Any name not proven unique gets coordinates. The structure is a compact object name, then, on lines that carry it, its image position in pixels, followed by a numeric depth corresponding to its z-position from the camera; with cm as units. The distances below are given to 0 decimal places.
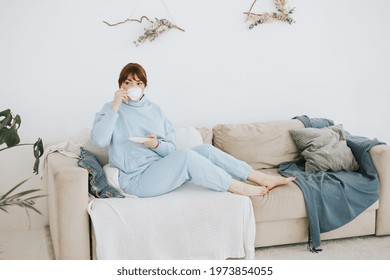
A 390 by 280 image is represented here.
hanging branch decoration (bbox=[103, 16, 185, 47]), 307
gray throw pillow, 282
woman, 241
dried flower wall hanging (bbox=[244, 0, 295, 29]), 328
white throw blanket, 224
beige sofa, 222
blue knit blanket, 254
